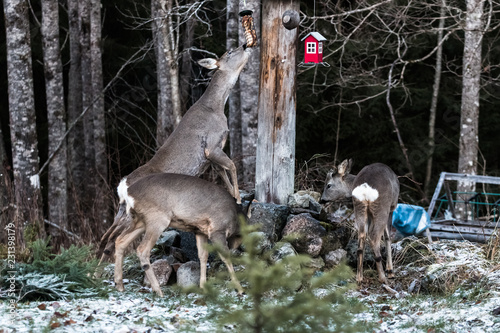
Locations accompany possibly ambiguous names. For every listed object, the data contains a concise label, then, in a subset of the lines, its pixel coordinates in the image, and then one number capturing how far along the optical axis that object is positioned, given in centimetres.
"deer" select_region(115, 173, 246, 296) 1510
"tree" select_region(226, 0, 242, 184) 2867
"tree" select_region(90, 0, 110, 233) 3300
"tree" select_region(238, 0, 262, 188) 2583
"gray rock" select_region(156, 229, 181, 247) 1909
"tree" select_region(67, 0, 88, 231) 3656
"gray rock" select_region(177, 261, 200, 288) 1661
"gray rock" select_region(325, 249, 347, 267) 1787
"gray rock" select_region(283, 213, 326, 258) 1772
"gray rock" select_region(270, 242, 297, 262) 1706
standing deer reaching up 1706
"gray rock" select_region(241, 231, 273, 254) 1709
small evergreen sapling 869
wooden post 1841
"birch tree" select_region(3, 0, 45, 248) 2362
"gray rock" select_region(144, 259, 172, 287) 1698
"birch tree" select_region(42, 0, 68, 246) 2837
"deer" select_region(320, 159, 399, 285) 1716
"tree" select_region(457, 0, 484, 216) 2940
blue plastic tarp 2030
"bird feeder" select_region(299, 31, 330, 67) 1897
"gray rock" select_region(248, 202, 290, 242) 1787
